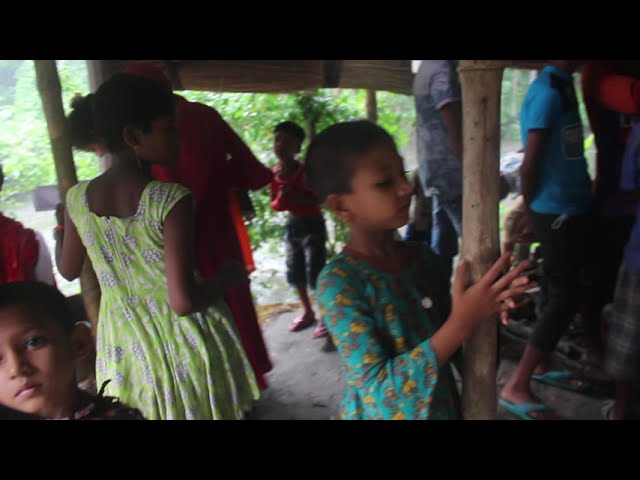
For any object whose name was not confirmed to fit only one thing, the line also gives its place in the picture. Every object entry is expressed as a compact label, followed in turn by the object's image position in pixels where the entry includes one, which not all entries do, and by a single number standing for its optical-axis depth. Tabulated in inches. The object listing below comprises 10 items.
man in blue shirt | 82.1
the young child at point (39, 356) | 34.9
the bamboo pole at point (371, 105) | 150.4
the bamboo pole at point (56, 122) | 64.1
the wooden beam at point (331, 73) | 99.7
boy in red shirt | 127.0
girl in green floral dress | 51.9
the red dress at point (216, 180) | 78.0
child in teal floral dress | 38.5
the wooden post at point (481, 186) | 40.4
